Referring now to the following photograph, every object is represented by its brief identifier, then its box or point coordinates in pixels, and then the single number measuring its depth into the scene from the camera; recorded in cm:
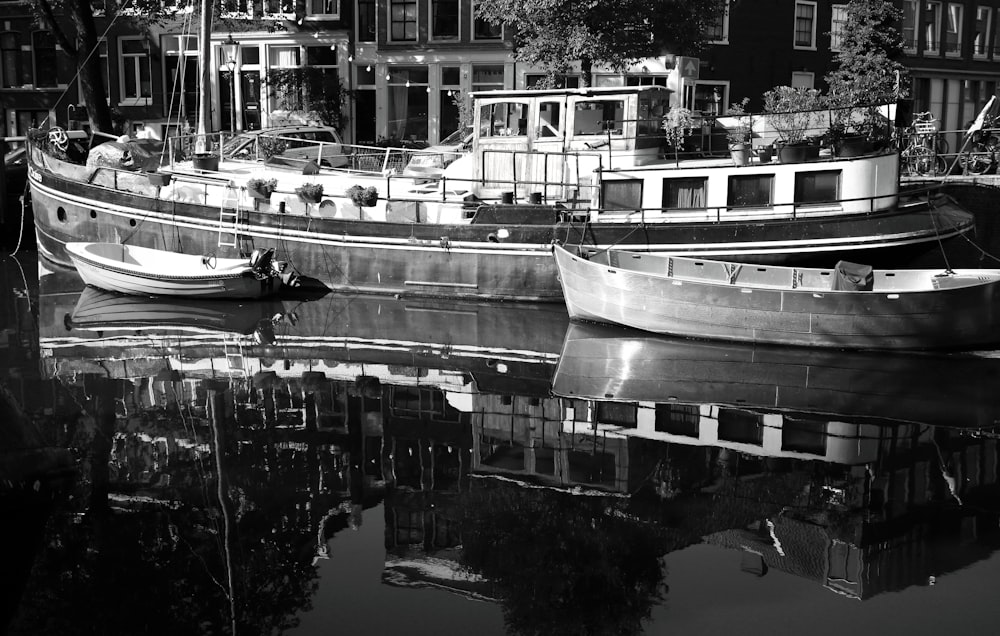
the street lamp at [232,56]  3400
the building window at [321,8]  3291
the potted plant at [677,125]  1780
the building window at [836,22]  3422
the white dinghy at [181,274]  1833
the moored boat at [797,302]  1430
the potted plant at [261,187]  1908
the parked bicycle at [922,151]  2262
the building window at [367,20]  3281
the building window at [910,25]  3669
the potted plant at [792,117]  1684
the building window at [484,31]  3203
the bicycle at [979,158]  2194
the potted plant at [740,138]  1736
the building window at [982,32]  3906
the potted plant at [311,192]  1886
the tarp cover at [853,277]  1487
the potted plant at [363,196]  1858
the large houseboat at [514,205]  1653
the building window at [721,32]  3209
